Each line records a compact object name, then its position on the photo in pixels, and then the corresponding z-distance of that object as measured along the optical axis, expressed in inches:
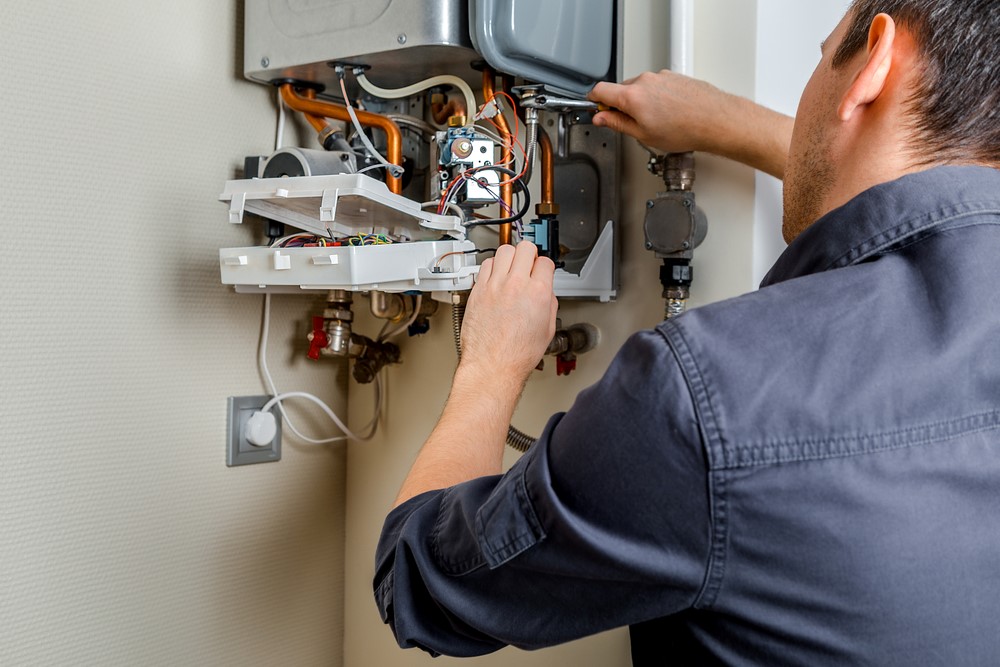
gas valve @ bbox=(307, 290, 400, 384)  49.5
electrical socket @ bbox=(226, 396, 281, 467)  50.3
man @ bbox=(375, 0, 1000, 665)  20.7
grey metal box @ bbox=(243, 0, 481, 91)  39.9
